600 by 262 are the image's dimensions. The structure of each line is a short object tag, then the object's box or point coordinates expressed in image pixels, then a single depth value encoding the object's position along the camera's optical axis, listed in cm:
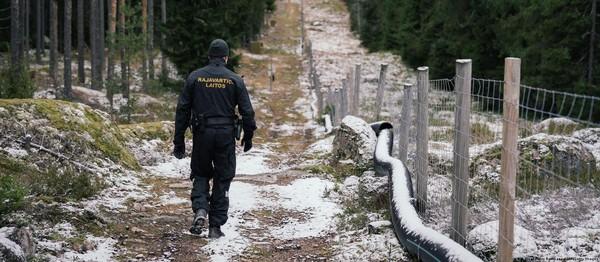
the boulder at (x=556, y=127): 1282
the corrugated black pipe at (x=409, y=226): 467
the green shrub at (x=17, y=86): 1538
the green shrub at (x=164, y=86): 2311
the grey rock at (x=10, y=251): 443
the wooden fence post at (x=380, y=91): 1250
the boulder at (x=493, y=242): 468
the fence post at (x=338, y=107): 1663
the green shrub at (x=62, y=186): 697
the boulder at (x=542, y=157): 820
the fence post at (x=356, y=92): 1487
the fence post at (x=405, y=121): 814
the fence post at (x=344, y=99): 1573
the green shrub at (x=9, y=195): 536
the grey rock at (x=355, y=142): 1012
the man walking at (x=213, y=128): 638
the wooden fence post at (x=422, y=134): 673
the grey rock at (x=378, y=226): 637
